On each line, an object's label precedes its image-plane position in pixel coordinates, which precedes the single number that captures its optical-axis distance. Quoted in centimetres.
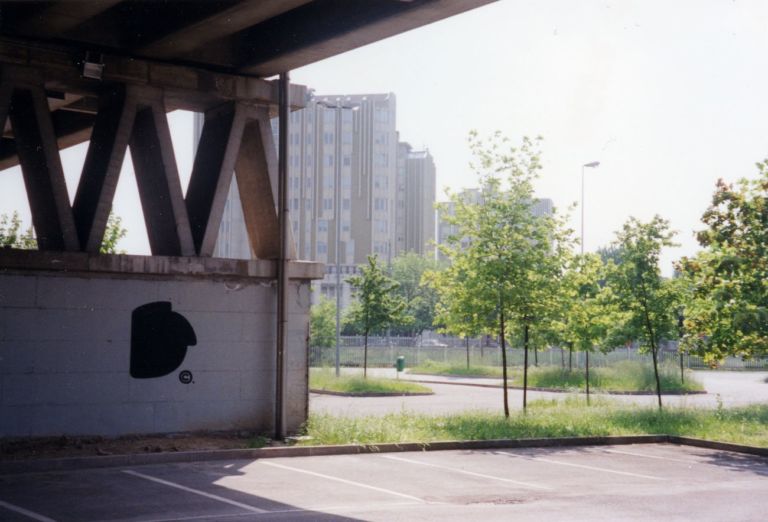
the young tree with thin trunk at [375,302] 4172
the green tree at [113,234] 3238
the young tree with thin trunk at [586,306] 1967
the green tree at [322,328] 5381
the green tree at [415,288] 9532
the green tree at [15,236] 3042
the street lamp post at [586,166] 4912
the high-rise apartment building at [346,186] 11362
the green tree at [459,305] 1912
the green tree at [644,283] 2294
